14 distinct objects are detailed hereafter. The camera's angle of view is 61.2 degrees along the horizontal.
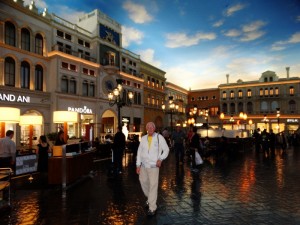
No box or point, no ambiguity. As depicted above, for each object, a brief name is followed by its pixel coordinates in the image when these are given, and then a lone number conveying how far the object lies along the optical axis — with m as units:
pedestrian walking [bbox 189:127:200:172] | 10.76
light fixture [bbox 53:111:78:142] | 9.74
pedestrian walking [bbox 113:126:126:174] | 9.54
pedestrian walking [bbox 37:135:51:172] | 9.81
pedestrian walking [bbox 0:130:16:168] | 7.70
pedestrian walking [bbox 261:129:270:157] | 18.59
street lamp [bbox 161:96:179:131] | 20.59
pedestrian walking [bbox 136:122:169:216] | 5.06
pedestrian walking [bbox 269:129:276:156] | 18.91
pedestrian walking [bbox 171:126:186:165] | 12.85
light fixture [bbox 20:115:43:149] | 11.91
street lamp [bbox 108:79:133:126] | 14.32
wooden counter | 7.64
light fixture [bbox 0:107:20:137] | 8.19
